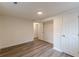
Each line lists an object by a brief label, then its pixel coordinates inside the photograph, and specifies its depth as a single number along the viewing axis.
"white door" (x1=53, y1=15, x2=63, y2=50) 2.54
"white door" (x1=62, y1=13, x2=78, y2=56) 2.03
